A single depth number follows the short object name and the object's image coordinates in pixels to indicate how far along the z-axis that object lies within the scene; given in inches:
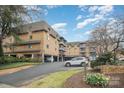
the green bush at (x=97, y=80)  82.7
